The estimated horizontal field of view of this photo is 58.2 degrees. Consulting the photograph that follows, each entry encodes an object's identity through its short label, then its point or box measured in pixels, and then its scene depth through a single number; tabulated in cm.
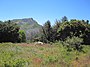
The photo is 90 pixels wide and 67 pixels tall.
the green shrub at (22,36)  2120
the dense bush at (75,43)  1075
